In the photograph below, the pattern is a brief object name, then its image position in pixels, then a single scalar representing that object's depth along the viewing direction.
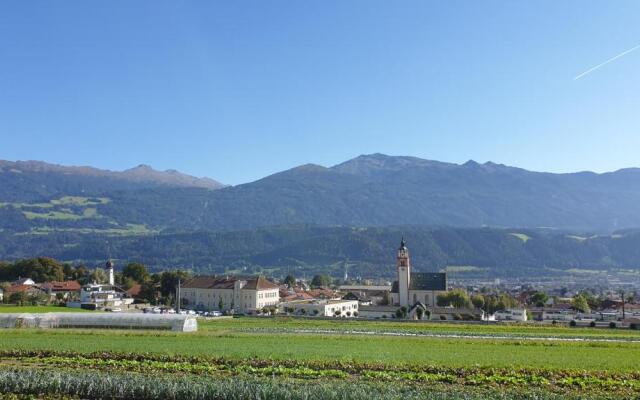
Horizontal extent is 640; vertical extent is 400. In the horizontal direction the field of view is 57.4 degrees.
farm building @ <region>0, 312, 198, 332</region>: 53.09
